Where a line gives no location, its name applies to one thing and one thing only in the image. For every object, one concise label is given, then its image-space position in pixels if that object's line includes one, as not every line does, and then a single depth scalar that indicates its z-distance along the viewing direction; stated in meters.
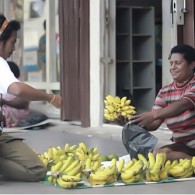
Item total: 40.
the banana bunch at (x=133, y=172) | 6.69
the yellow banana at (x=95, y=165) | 6.80
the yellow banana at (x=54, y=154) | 7.73
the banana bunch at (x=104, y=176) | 6.61
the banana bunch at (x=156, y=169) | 6.81
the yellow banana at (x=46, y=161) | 7.55
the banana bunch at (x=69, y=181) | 6.50
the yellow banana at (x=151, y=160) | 6.89
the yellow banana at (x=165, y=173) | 6.91
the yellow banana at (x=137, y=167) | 6.70
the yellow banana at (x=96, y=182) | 6.66
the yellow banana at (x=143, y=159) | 6.87
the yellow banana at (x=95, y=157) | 7.42
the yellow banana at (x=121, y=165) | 6.84
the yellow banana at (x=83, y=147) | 7.76
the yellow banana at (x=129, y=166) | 6.84
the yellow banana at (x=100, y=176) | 6.59
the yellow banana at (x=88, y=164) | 6.84
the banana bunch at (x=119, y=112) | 7.84
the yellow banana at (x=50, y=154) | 7.78
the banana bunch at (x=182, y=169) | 7.01
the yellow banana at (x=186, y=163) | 7.06
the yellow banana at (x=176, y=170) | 7.00
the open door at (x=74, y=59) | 13.39
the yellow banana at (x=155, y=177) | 6.83
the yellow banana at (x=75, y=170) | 6.57
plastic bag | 7.33
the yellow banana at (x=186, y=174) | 7.06
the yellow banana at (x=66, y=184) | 6.52
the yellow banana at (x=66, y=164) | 6.70
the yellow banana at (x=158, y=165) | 6.80
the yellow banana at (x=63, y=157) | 7.49
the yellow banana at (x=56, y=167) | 6.69
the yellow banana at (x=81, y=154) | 7.50
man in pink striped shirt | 7.37
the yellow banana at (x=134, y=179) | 6.73
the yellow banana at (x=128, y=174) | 6.67
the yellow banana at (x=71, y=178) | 6.49
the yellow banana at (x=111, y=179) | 6.67
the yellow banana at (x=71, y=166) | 6.65
